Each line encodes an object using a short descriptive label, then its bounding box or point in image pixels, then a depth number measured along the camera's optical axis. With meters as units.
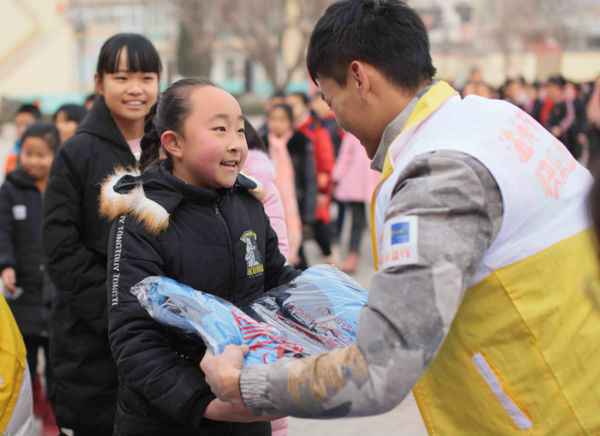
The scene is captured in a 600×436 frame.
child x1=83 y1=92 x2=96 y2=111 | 8.08
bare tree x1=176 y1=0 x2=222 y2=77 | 39.69
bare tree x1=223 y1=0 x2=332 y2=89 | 38.69
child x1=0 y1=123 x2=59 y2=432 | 5.02
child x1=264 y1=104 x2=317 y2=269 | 8.70
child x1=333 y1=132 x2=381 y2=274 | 9.84
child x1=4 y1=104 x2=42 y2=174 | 8.95
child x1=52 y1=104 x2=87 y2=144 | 6.66
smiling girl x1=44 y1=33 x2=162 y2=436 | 3.46
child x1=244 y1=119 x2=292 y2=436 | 3.58
